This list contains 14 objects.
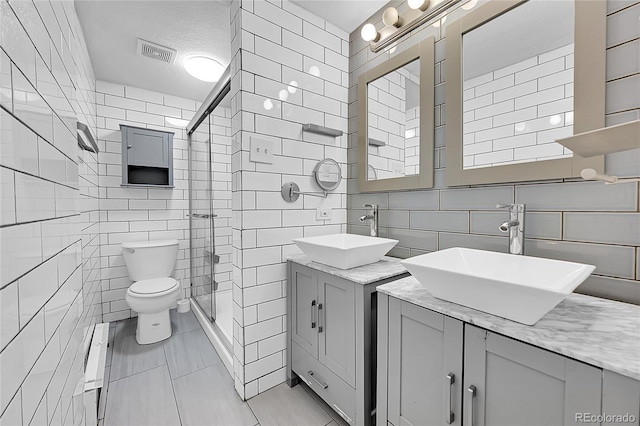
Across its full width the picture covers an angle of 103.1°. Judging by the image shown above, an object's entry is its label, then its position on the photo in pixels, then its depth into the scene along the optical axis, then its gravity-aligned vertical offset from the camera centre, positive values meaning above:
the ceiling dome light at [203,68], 2.23 +1.28
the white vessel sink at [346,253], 1.31 -0.24
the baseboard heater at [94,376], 1.22 -0.88
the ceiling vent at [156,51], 2.00 +1.28
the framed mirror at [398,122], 1.50 +0.58
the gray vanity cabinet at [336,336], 1.20 -0.69
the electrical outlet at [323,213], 1.90 -0.04
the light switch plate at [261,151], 1.56 +0.36
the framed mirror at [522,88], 0.98 +0.55
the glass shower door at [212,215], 2.38 -0.07
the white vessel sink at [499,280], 0.69 -0.24
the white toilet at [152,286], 2.10 -0.69
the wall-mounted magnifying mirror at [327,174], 1.86 +0.26
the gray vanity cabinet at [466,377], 0.64 -0.52
